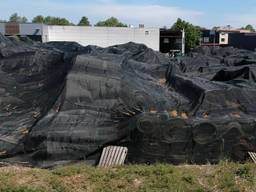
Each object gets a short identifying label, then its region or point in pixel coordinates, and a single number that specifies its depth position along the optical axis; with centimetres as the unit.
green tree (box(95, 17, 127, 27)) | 11352
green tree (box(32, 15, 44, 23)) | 13948
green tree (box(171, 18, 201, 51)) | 6806
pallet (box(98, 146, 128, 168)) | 655
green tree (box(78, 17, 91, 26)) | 13012
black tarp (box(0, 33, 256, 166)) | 687
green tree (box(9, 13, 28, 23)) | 14845
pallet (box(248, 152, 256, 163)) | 696
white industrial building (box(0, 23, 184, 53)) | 4922
